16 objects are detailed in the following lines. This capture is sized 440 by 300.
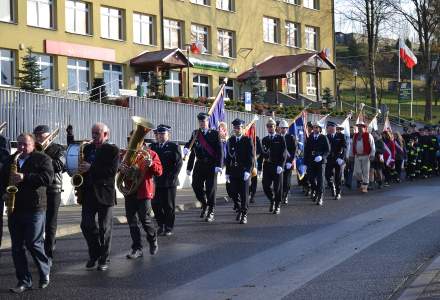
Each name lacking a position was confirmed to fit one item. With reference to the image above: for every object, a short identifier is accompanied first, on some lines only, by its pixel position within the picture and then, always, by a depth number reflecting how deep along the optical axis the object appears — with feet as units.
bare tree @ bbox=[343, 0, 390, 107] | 165.68
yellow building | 114.42
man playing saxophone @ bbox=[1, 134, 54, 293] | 26.35
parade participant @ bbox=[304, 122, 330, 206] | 55.36
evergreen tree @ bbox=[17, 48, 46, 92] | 92.27
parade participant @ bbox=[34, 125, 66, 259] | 31.69
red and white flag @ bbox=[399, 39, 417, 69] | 152.22
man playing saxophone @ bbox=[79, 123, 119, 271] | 29.76
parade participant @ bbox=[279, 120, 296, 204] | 52.11
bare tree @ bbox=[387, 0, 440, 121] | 172.55
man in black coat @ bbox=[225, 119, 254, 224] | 45.01
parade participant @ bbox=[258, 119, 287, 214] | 49.75
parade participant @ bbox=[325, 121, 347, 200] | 59.54
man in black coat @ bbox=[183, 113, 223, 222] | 45.62
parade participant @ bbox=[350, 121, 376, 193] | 65.31
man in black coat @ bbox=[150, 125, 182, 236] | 39.19
